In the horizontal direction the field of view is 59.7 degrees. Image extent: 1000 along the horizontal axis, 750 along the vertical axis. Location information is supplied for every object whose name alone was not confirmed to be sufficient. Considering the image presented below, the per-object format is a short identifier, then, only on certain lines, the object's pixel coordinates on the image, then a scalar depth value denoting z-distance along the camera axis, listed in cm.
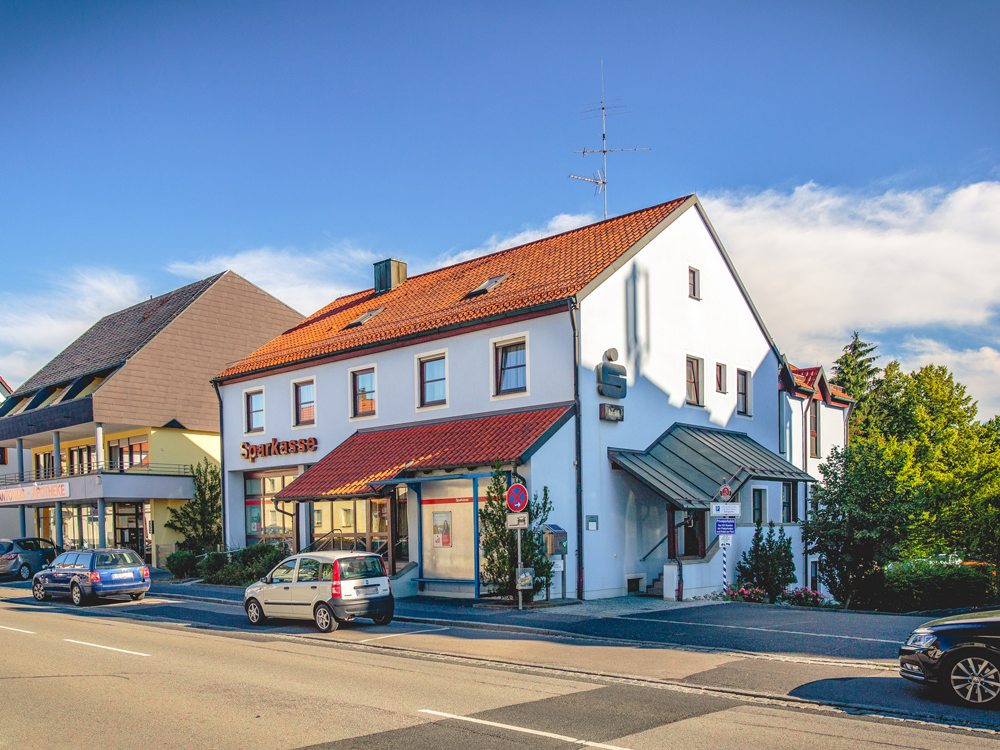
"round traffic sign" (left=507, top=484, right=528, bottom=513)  1858
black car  918
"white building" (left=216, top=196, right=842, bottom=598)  2156
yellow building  3606
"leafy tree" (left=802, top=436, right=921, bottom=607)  2478
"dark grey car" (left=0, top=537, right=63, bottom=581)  3281
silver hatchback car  1664
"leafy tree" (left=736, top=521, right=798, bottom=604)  2348
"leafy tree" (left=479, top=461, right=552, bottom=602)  1950
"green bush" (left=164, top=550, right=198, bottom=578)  2933
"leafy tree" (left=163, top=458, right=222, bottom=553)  3422
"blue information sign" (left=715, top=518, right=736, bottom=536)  2219
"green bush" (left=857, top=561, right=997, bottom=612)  2820
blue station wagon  2306
